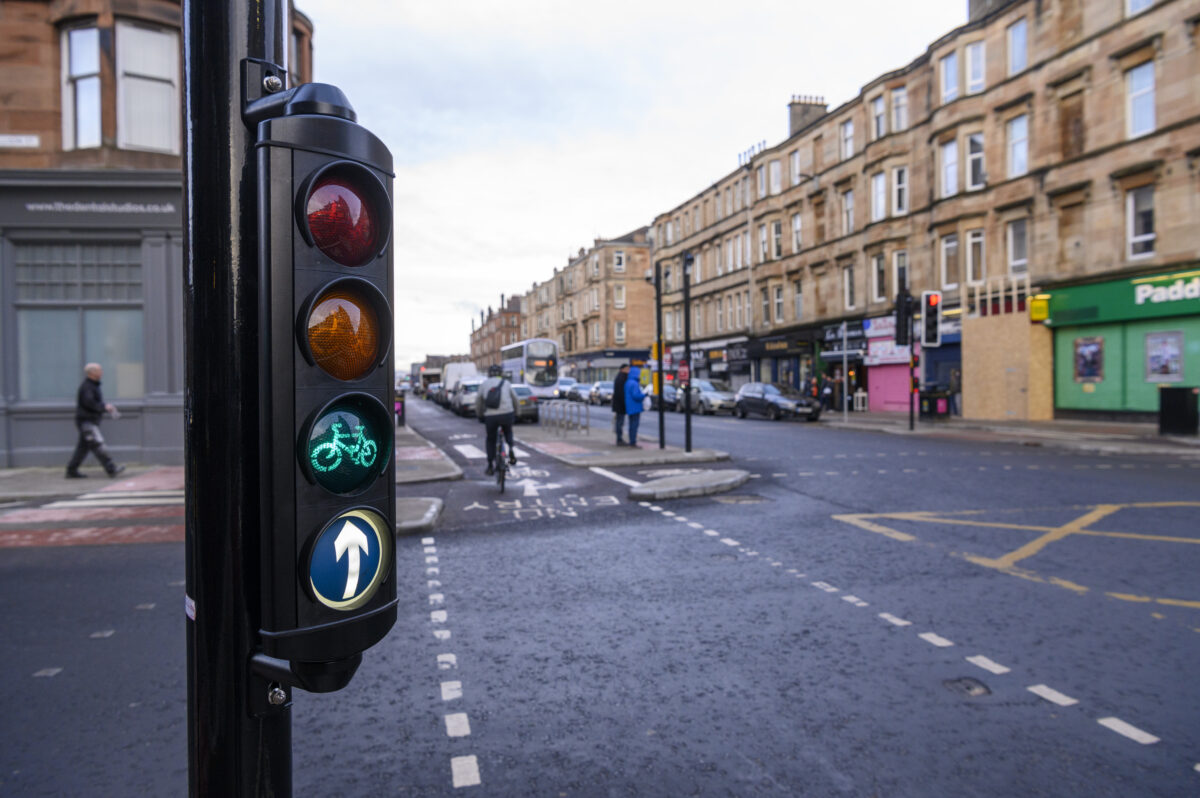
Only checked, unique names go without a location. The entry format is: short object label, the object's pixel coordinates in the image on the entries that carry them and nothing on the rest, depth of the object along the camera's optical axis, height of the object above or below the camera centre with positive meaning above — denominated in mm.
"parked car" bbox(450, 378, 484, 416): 34969 -504
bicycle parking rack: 23219 -1250
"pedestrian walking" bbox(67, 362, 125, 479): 12625 -474
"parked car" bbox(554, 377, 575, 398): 51875 -101
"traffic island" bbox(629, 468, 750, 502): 10609 -1419
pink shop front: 33500 +644
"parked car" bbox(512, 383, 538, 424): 27844 -643
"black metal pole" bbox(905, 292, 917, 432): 23519 +510
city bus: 47688 +1201
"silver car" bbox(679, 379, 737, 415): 36000 -675
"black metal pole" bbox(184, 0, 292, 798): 1533 -21
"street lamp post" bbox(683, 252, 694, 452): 15128 +775
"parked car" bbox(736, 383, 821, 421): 29797 -765
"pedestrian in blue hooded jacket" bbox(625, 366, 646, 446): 17344 -298
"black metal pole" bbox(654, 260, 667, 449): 16672 +1020
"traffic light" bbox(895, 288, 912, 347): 25297 +2052
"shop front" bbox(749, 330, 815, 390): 40250 +1360
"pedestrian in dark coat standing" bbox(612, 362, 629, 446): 17547 -198
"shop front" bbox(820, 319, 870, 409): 35719 +1160
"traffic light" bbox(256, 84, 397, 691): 1484 +2
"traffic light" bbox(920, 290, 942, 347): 24609 +2003
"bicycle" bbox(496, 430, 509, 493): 11406 -1133
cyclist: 12289 -393
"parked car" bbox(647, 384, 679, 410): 37844 -760
